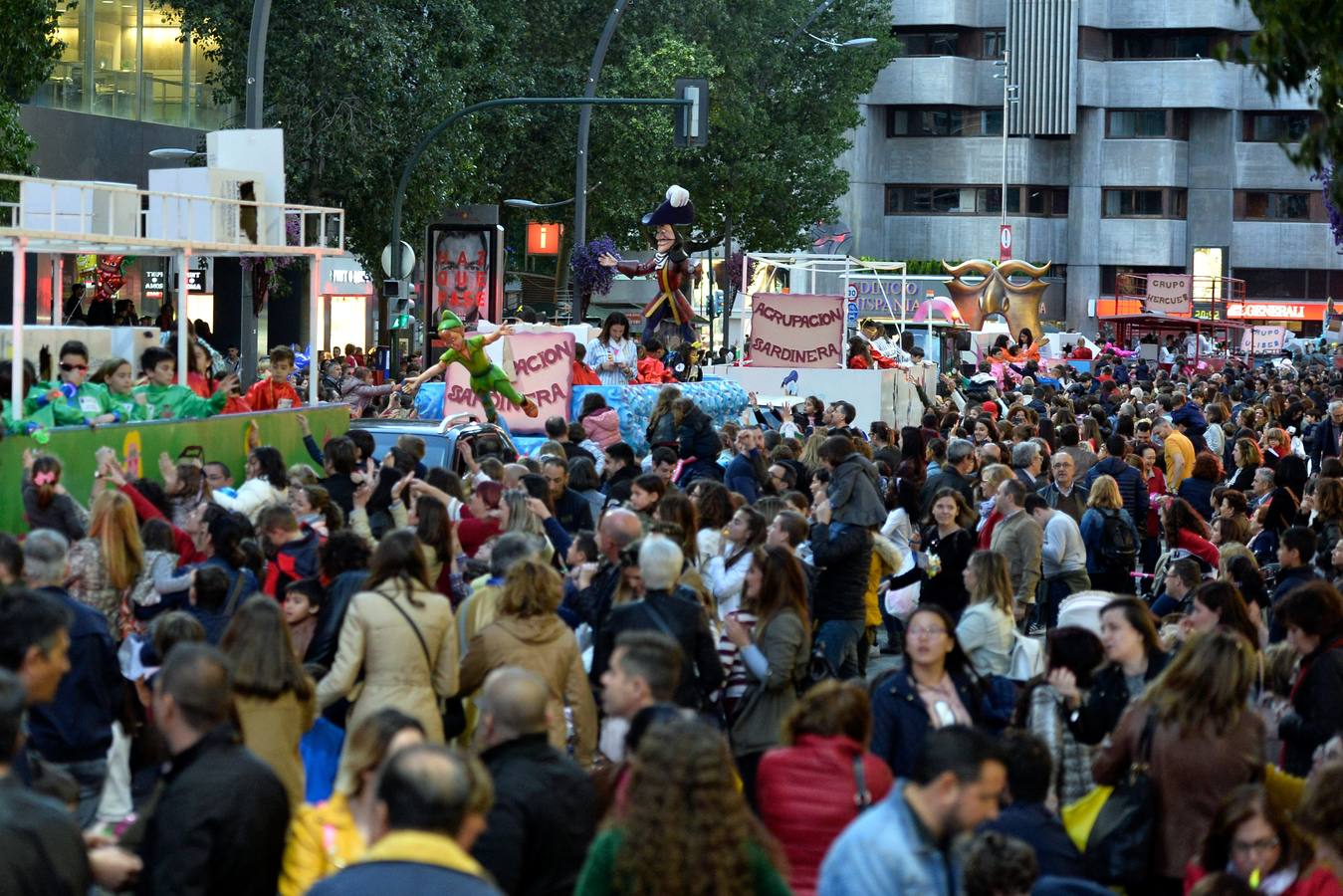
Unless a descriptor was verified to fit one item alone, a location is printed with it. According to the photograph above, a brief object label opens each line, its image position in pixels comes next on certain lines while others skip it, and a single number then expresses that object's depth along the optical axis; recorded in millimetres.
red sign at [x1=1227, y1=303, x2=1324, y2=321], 81938
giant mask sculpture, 60000
